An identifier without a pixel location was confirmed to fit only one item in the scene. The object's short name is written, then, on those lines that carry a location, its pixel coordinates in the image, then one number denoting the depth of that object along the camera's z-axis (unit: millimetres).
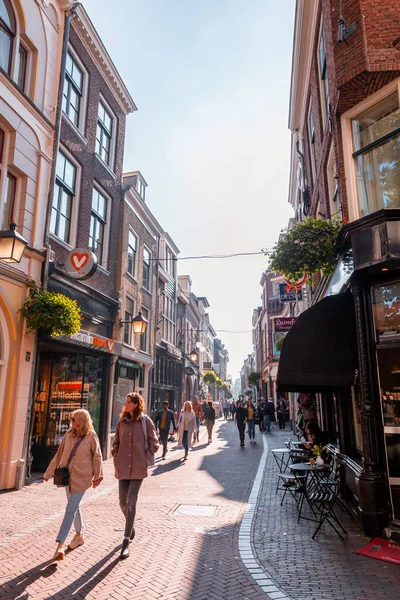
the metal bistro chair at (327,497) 6263
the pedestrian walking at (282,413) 27566
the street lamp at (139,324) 15172
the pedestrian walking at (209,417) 19812
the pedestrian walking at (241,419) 18203
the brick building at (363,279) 6363
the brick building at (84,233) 12289
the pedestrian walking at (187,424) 14305
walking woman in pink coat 5672
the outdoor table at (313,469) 7129
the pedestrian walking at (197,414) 20656
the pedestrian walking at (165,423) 14453
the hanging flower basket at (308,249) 7973
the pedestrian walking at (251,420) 19370
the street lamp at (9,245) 7902
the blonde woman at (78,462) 5461
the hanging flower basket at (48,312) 9984
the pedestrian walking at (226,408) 43347
